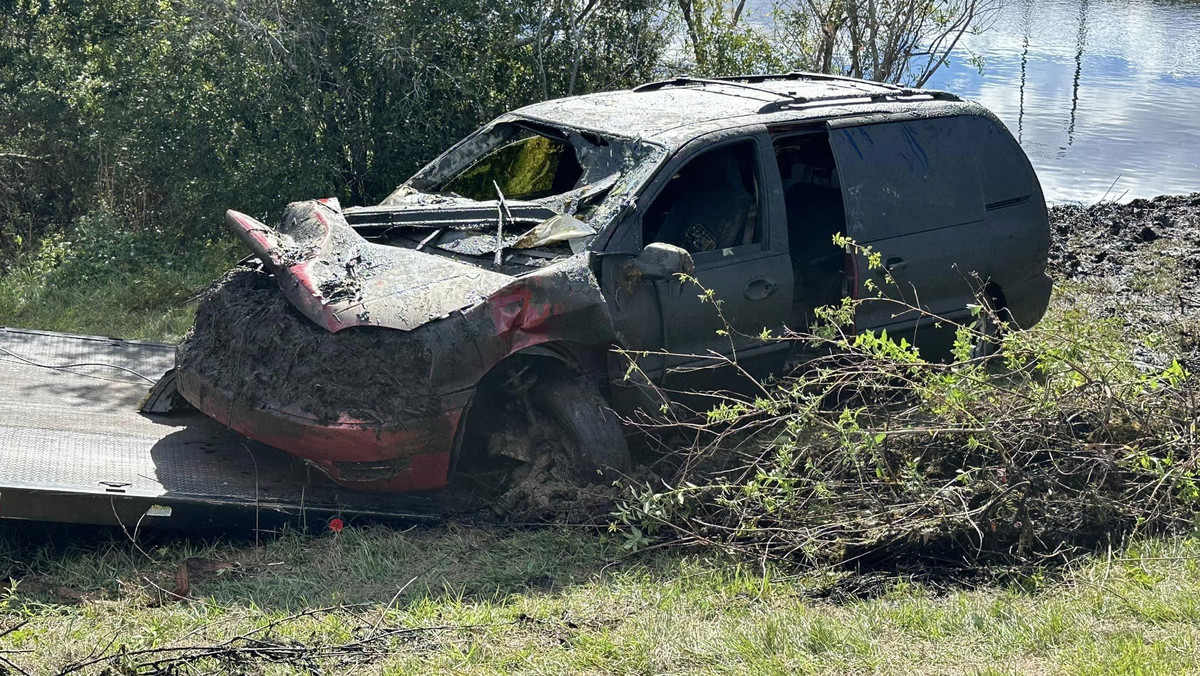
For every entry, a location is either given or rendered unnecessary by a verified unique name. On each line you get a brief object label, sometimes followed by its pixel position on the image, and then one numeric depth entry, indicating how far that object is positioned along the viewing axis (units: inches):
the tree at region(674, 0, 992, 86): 478.3
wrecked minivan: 191.6
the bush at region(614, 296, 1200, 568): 191.6
